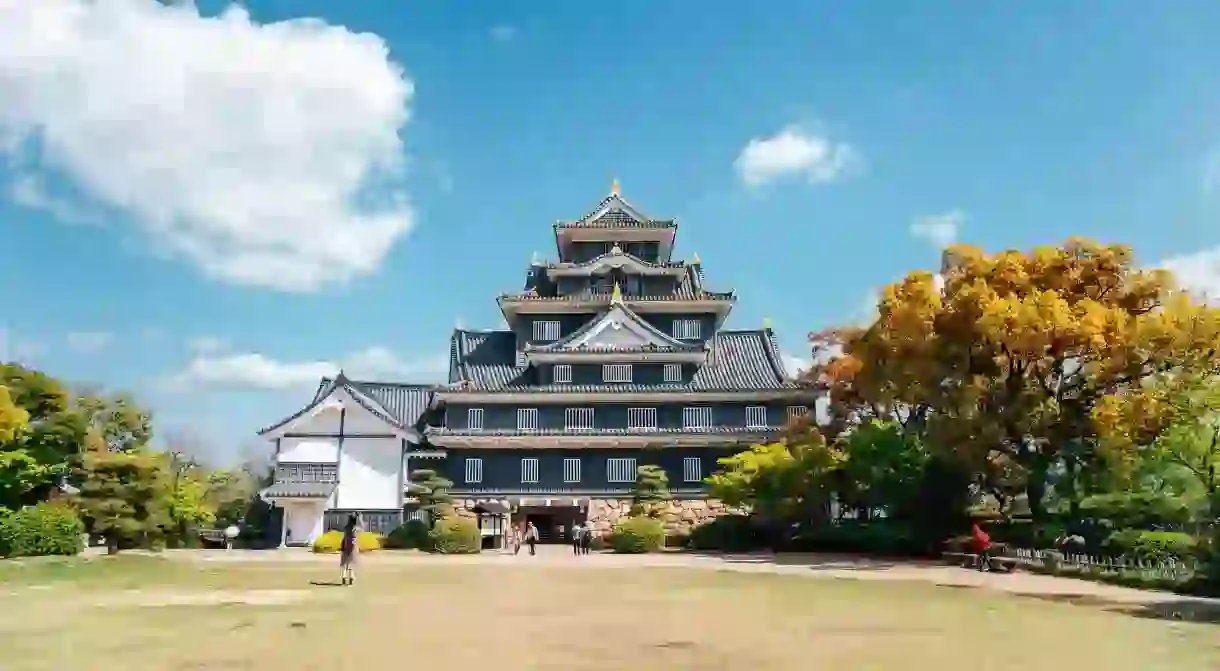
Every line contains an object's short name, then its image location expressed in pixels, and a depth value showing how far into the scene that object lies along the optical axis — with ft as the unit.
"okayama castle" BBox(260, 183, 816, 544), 129.90
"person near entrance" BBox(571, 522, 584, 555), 112.27
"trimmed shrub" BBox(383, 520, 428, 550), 121.80
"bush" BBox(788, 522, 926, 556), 99.14
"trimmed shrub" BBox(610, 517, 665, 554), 114.42
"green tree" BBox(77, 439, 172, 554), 88.89
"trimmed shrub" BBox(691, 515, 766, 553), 118.11
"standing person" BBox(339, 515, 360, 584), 62.39
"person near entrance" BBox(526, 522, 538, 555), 109.51
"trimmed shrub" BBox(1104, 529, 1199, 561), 67.67
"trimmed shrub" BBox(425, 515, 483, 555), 112.68
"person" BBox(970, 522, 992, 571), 80.07
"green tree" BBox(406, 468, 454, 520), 123.75
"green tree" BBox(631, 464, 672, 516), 122.83
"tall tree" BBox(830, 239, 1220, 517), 80.23
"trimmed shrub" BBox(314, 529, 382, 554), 116.78
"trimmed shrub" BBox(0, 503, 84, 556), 82.58
